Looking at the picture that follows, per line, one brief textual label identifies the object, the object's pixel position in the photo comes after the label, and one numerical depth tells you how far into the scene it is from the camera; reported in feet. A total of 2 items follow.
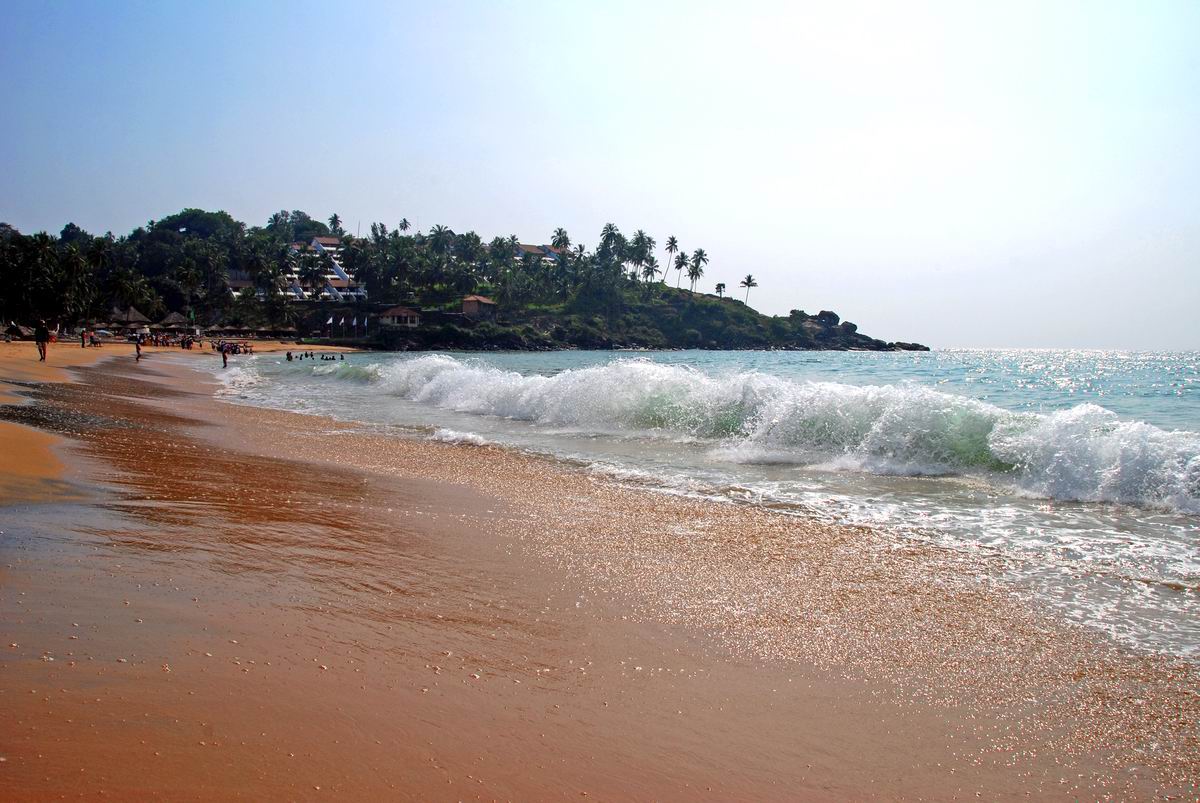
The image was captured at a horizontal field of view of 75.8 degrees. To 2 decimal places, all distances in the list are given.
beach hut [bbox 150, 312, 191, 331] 285.43
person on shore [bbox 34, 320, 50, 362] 115.24
